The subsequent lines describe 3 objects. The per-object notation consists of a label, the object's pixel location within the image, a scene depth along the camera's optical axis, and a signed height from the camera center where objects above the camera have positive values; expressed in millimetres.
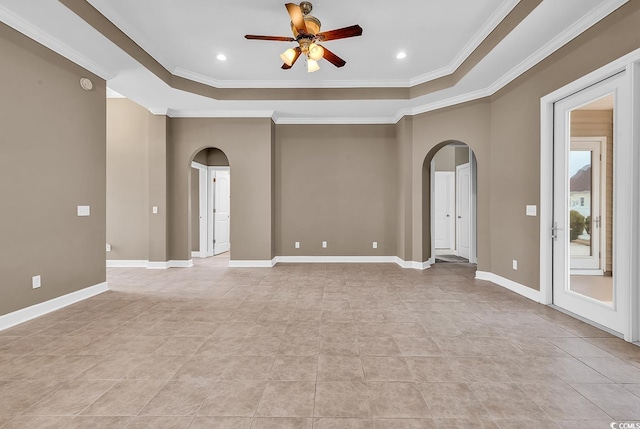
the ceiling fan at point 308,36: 2956 +1812
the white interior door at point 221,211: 7817 +40
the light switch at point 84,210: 3900 +30
